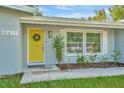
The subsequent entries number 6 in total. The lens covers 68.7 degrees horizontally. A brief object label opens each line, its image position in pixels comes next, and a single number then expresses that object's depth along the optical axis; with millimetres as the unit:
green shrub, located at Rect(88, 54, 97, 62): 6075
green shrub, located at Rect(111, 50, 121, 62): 6316
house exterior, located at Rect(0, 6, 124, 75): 4635
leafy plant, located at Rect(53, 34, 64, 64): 5598
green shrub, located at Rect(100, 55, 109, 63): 6384
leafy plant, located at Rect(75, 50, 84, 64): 5880
